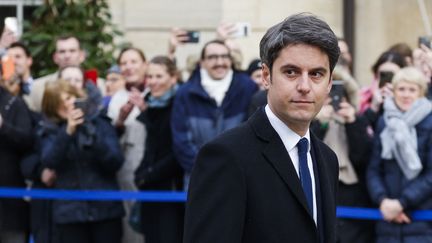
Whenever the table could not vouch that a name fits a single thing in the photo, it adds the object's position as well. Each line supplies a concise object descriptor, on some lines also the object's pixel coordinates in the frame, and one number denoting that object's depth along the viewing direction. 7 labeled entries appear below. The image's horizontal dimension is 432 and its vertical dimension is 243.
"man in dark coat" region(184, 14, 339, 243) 3.60
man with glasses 8.45
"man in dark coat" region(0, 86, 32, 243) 9.12
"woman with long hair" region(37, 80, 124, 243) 8.55
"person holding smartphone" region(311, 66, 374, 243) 8.18
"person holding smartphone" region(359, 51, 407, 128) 8.41
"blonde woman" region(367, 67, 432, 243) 7.73
